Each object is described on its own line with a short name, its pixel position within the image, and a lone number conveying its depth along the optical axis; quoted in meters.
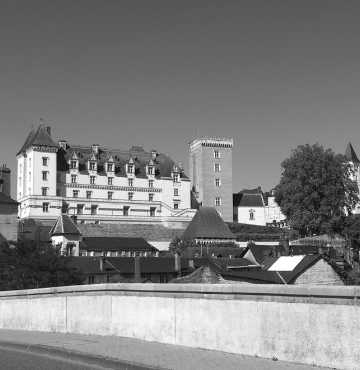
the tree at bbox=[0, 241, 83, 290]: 27.70
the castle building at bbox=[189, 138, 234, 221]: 118.81
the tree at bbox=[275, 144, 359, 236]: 66.00
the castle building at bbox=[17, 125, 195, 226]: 99.62
